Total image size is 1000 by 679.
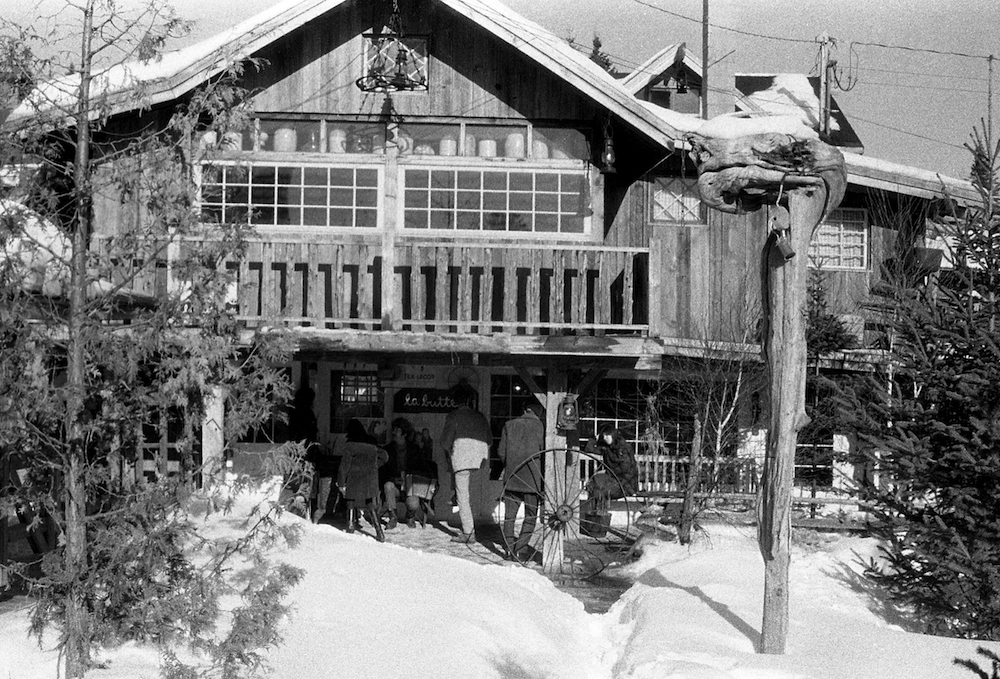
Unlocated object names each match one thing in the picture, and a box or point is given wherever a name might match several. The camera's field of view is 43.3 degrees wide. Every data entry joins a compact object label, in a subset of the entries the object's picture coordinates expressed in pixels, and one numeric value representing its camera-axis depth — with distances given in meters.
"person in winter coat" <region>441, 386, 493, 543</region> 15.51
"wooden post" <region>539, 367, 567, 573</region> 14.53
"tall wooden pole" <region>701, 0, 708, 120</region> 19.90
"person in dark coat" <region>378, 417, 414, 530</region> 17.12
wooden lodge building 14.99
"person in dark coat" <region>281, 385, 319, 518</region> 16.74
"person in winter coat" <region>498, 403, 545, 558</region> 14.71
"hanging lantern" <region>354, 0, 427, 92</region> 15.84
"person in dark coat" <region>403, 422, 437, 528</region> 16.88
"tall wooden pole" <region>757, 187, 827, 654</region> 9.02
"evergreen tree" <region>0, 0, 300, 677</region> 7.93
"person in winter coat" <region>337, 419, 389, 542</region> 15.52
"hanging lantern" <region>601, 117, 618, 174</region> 16.11
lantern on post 14.93
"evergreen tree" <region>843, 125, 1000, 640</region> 10.82
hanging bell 8.89
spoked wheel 14.53
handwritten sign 19.22
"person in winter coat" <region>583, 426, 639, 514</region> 15.55
